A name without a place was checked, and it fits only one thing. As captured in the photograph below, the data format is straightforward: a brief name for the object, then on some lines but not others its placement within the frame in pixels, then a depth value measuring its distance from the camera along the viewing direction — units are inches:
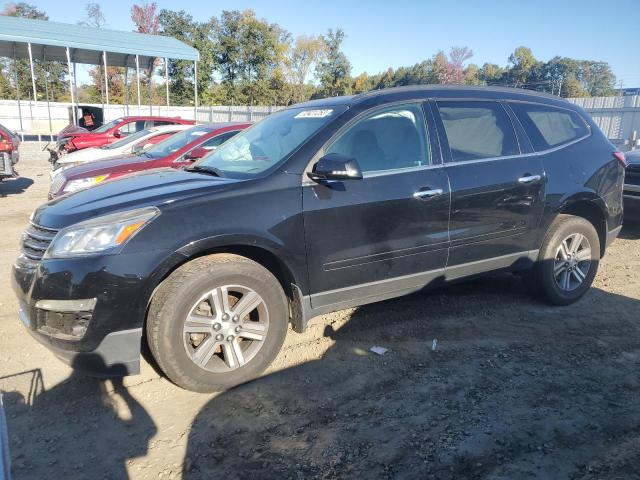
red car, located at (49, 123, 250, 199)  260.1
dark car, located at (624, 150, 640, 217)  284.2
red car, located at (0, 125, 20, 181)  424.2
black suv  113.7
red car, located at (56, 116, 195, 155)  559.5
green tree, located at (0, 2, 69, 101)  1777.8
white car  372.2
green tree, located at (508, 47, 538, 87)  2726.4
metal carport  925.8
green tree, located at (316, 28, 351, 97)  2139.5
